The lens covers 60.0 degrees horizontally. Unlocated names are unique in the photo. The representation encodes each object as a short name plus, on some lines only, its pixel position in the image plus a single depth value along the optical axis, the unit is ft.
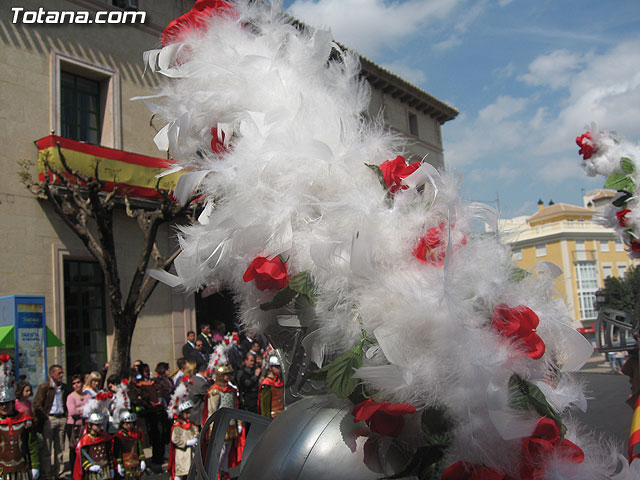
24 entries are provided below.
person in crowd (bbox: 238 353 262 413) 32.71
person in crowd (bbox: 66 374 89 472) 27.12
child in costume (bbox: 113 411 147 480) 22.52
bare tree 29.68
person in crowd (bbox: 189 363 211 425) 27.17
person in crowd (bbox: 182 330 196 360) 37.73
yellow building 147.54
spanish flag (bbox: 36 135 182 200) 38.29
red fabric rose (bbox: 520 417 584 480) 4.14
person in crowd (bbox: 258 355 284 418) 28.78
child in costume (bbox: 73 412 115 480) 21.48
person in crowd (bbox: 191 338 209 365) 35.96
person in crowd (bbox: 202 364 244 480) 25.38
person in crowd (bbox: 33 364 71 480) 26.45
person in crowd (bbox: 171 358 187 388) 32.34
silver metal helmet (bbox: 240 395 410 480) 4.79
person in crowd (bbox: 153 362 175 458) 33.19
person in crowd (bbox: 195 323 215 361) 38.83
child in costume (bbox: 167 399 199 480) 24.84
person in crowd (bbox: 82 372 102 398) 26.94
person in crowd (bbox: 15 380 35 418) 24.61
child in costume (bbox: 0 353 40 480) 21.91
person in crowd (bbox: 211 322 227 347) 40.87
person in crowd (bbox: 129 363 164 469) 31.60
